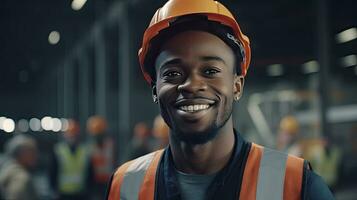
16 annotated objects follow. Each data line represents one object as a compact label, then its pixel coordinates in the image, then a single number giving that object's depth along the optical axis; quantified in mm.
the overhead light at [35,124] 33312
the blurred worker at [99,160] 9020
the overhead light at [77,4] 13167
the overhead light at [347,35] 13127
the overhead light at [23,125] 33816
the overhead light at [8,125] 26338
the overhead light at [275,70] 20484
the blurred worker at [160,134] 8171
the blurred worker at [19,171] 5441
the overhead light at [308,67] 19938
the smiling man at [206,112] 1661
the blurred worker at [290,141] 8906
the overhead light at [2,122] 24944
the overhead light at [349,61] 17969
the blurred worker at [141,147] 8828
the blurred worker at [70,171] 8578
